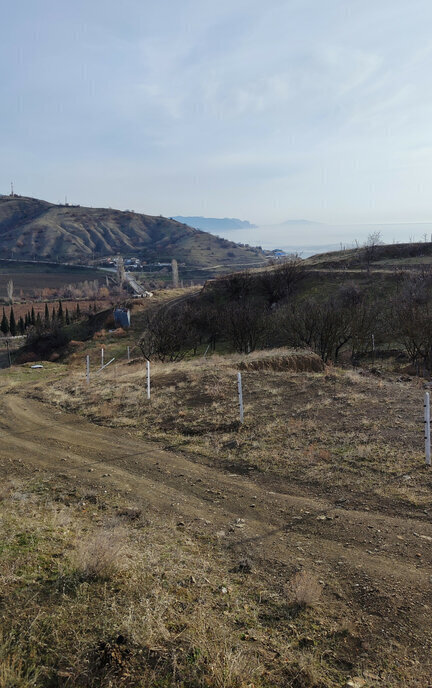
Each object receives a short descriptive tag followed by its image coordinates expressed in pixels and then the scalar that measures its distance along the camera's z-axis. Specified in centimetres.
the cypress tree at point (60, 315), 9248
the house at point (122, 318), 6503
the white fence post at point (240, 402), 1247
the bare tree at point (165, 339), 3303
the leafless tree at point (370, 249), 7238
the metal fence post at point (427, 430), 899
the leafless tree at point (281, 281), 6397
